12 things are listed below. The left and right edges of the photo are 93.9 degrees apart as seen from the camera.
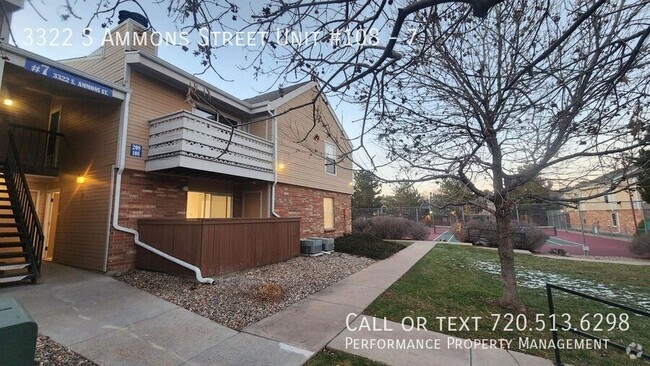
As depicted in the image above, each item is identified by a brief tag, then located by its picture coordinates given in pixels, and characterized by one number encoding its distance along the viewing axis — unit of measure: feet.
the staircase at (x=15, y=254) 20.06
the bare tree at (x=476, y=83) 8.84
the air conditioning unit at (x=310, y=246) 35.78
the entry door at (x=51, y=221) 30.68
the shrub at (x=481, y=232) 54.95
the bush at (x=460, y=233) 62.10
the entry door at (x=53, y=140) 31.35
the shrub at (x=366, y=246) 37.95
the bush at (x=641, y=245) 41.32
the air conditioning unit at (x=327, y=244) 38.47
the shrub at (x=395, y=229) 65.31
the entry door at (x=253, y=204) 37.58
